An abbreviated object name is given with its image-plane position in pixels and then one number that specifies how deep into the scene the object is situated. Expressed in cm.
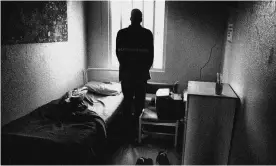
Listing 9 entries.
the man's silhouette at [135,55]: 294
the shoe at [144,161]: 249
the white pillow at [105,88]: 350
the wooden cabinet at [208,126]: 211
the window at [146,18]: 374
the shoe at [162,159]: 255
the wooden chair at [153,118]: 296
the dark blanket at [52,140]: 201
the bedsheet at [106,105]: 277
